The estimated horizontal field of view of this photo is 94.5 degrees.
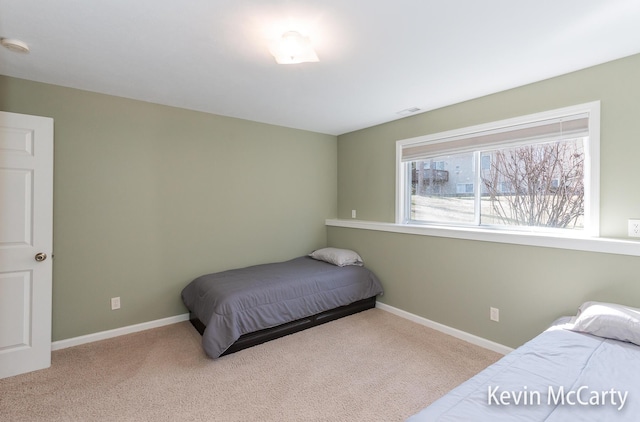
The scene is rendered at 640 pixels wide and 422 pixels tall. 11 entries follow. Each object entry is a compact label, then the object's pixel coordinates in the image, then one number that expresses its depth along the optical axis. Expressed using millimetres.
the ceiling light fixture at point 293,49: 1738
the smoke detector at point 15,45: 1909
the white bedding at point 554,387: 1104
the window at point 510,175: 2330
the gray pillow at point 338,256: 3727
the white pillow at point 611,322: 1664
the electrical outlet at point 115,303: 2914
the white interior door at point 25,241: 2234
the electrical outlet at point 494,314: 2669
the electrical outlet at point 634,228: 2029
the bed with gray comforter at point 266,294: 2557
